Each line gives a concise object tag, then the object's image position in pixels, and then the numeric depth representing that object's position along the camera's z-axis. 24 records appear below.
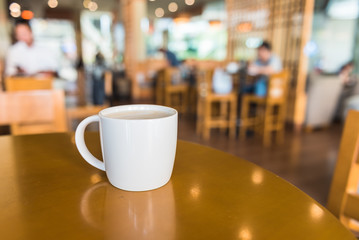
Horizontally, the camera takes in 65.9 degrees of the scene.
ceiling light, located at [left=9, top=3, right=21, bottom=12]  9.48
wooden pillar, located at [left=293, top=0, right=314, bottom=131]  4.26
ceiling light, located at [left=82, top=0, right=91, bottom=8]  10.46
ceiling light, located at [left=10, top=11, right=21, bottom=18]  9.91
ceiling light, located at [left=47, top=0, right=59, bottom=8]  10.31
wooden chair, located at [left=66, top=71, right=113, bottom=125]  2.52
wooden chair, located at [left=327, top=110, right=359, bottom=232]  0.77
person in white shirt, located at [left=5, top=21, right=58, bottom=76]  2.80
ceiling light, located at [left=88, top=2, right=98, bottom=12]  10.89
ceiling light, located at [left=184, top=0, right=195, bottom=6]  10.55
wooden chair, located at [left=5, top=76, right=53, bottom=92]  1.74
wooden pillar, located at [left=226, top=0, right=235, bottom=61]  5.99
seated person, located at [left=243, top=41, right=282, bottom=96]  3.70
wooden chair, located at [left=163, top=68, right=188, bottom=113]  5.37
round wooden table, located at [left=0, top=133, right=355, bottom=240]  0.37
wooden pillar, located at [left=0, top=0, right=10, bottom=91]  6.83
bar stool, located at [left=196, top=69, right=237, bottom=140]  3.86
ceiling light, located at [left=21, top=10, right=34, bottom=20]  9.82
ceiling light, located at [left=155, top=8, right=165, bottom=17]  12.06
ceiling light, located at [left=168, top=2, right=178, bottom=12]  11.28
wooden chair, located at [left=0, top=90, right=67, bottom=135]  1.30
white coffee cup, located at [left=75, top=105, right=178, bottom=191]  0.46
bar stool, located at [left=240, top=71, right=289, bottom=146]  3.51
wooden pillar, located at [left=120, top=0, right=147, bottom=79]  6.91
